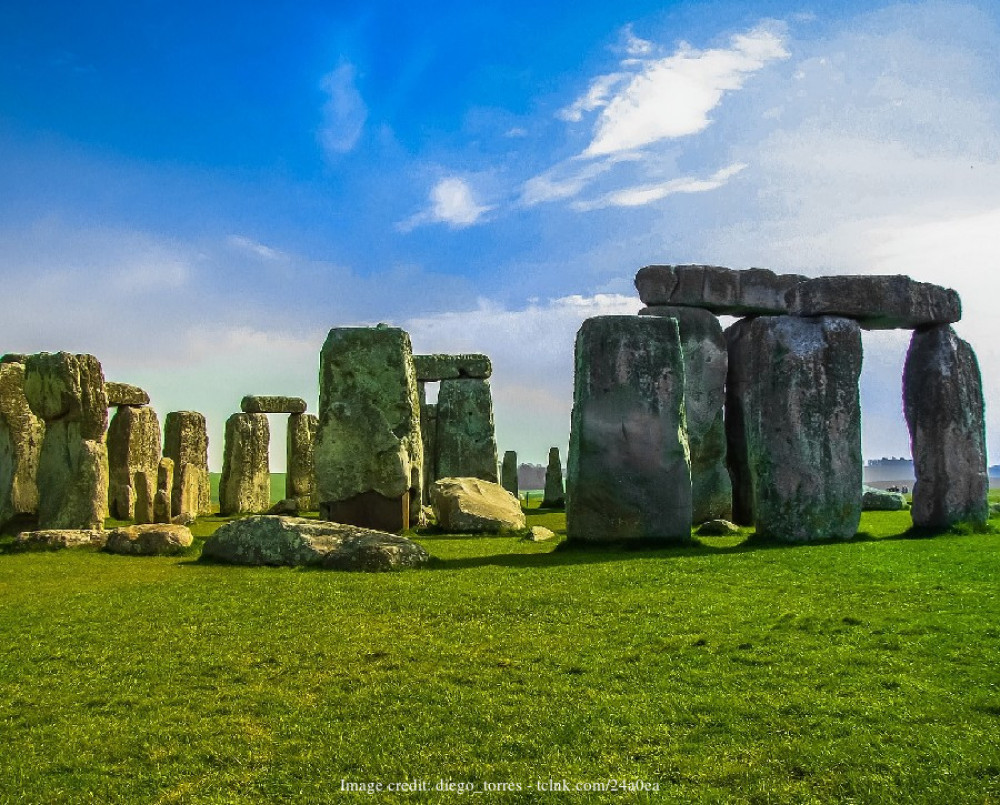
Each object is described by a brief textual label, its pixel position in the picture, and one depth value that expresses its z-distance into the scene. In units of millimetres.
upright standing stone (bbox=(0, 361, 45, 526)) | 12281
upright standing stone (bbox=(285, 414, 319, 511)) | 21375
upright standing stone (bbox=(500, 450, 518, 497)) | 24594
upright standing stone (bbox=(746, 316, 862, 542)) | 9922
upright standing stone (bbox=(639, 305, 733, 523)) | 14188
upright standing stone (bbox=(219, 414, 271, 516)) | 20844
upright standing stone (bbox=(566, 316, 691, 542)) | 9578
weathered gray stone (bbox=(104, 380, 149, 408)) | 18125
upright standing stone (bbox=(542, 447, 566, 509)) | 22516
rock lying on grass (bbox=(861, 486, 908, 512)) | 17141
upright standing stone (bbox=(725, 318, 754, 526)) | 14898
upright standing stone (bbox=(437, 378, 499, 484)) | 20641
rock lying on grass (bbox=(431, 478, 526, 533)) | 12750
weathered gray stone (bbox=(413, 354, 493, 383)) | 21353
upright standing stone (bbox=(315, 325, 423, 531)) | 11695
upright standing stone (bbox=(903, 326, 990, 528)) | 11266
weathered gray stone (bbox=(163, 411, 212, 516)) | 19505
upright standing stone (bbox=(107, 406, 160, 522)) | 17734
